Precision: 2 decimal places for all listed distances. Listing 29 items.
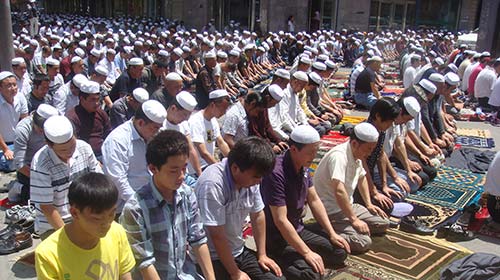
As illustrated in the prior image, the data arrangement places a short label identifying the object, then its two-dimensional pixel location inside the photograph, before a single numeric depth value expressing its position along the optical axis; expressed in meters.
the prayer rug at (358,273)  4.02
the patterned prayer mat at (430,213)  5.18
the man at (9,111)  5.92
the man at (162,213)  2.62
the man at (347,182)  4.22
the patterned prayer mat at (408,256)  4.18
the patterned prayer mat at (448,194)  5.79
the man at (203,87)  8.55
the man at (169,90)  6.50
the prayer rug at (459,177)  6.51
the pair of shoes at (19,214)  4.59
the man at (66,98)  6.45
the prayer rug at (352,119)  9.74
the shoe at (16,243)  4.23
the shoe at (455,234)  4.86
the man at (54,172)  3.31
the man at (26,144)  4.77
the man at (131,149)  3.90
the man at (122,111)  5.96
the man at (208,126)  5.14
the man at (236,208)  3.08
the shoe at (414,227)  4.90
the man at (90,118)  5.02
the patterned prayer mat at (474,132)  9.20
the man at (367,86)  10.59
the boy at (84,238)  2.18
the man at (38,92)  6.22
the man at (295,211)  3.61
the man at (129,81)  7.48
